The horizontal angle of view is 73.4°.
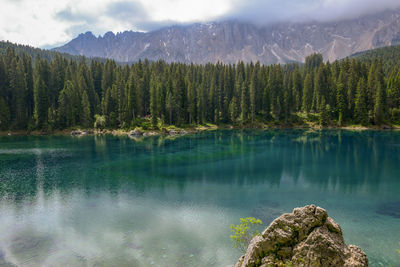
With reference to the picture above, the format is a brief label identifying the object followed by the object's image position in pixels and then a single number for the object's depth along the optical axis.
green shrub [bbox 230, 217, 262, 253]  13.32
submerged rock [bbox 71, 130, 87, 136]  108.06
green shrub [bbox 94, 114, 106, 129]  113.25
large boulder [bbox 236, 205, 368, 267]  9.96
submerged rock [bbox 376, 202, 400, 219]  26.17
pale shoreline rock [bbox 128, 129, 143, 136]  105.94
